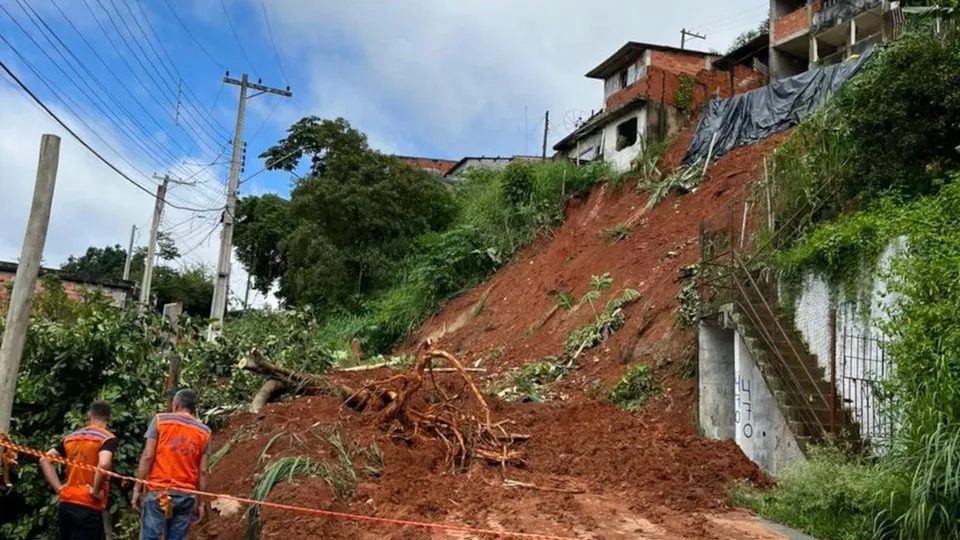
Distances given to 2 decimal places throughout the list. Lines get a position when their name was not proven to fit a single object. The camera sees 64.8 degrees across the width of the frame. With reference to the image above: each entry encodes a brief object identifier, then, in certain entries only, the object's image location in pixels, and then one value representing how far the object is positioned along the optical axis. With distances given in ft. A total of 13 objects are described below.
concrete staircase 28.91
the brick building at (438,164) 184.84
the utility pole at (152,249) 84.07
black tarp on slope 67.97
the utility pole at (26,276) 20.35
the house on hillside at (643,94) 90.53
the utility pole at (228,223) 61.72
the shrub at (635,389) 40.40
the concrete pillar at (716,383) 35.94
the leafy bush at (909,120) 31.86
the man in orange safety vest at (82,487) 19.03
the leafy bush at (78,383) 24.68
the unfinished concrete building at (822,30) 87.30
